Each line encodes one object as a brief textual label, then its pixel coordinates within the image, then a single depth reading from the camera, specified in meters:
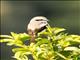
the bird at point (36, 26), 3.14
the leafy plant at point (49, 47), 3.03
